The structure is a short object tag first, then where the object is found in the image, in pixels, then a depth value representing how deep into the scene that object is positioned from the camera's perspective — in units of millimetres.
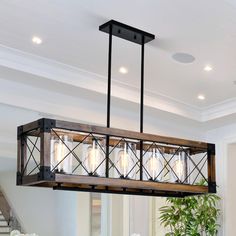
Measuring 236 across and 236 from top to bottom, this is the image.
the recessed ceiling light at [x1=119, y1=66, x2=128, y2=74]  5228
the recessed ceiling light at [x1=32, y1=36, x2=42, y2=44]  4539
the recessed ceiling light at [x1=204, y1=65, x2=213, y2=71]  5141
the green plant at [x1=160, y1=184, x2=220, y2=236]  6422
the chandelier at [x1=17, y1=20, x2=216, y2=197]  3344
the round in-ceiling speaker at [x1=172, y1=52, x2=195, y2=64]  4812
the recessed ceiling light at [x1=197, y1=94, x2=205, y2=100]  6102
